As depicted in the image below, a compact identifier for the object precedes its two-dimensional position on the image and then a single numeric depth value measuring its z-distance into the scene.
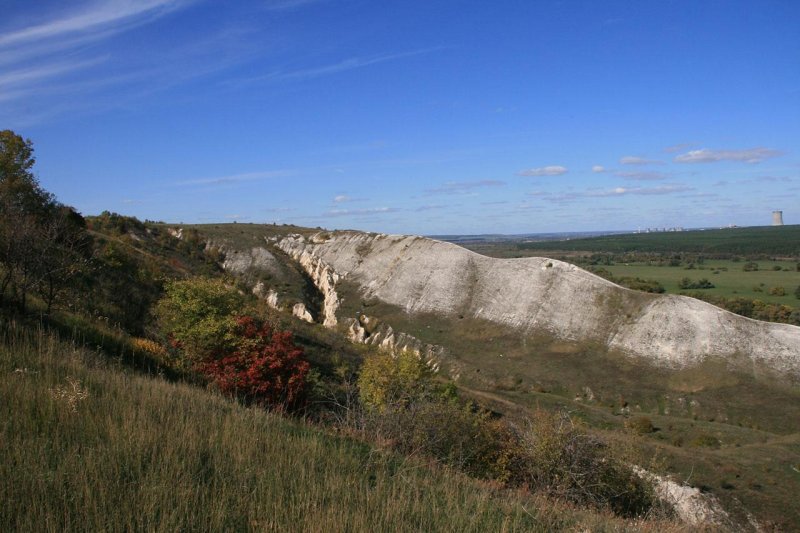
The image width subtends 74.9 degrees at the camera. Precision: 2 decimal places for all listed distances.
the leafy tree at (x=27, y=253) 11.95
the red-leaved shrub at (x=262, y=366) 17.66
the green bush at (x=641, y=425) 28.26
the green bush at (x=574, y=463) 13.59
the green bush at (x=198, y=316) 19.30
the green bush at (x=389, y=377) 21.52
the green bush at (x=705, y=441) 27.05
